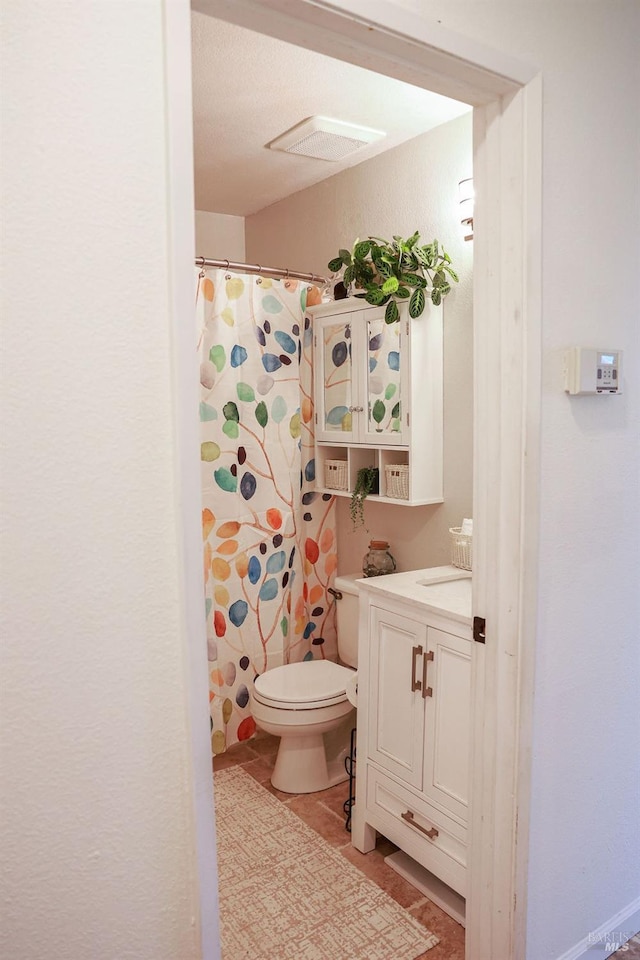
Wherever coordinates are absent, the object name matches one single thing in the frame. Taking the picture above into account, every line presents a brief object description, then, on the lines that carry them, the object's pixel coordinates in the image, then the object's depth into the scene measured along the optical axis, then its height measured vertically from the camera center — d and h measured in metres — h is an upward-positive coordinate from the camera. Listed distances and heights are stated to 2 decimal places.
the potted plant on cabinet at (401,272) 2.43 +0.53
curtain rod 2.73 +0.62
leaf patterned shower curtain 2.77 -0.24
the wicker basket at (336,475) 2.89 -0.21
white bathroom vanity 1.91 -0.87
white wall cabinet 2.53 +0.10
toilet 2.50 -1.03
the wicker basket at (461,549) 2.38 -0.43
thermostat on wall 1.53 +0.11
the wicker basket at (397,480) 2.59 -0.21
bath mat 1.87 -1.36
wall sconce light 2.35 +0.74
